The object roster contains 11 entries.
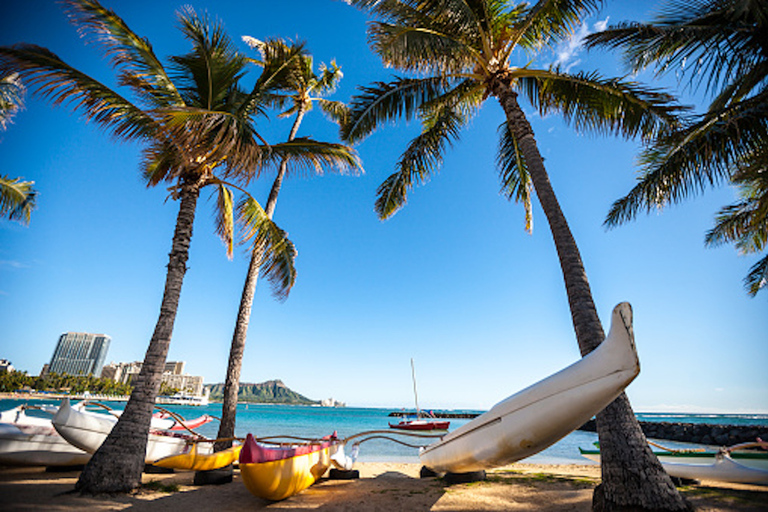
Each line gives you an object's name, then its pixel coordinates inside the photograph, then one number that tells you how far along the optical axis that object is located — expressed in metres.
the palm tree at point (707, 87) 4.68
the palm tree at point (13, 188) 8.20
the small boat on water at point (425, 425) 25.85
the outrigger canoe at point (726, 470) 5.67
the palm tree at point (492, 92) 5.26
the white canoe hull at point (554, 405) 2.74
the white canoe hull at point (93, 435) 5.49
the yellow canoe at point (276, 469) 4.26
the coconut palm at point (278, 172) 7.00
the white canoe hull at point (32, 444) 5.74
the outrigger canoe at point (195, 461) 5.93
